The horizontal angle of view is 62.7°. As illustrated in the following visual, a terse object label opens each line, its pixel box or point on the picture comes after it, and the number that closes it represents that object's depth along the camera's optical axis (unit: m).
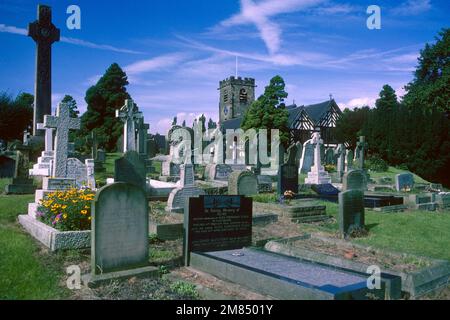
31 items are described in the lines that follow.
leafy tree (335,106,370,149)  47.66
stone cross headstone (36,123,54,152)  17.16
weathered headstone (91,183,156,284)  5.25
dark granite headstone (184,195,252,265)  6.41
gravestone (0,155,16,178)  17.88
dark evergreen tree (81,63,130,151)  49.84
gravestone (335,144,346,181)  23.95
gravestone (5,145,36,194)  12.74
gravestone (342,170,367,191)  13.37
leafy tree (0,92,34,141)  35.34
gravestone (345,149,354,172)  28.24
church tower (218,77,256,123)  69.56
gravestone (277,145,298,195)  14.26
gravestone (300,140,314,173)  27.73
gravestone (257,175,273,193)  16.33
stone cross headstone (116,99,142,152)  16.63
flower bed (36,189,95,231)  7.07
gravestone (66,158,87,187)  14.08
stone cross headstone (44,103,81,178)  9.48
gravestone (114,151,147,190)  10.55
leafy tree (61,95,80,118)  61.16
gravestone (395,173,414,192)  17.76
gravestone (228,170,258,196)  13.08
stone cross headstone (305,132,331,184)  20.98
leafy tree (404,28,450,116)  39.41
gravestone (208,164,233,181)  18.64
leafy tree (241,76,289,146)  42.16
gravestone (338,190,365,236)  8.48
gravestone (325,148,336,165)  34.22
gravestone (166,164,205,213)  10.83
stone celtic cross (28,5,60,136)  23.19
